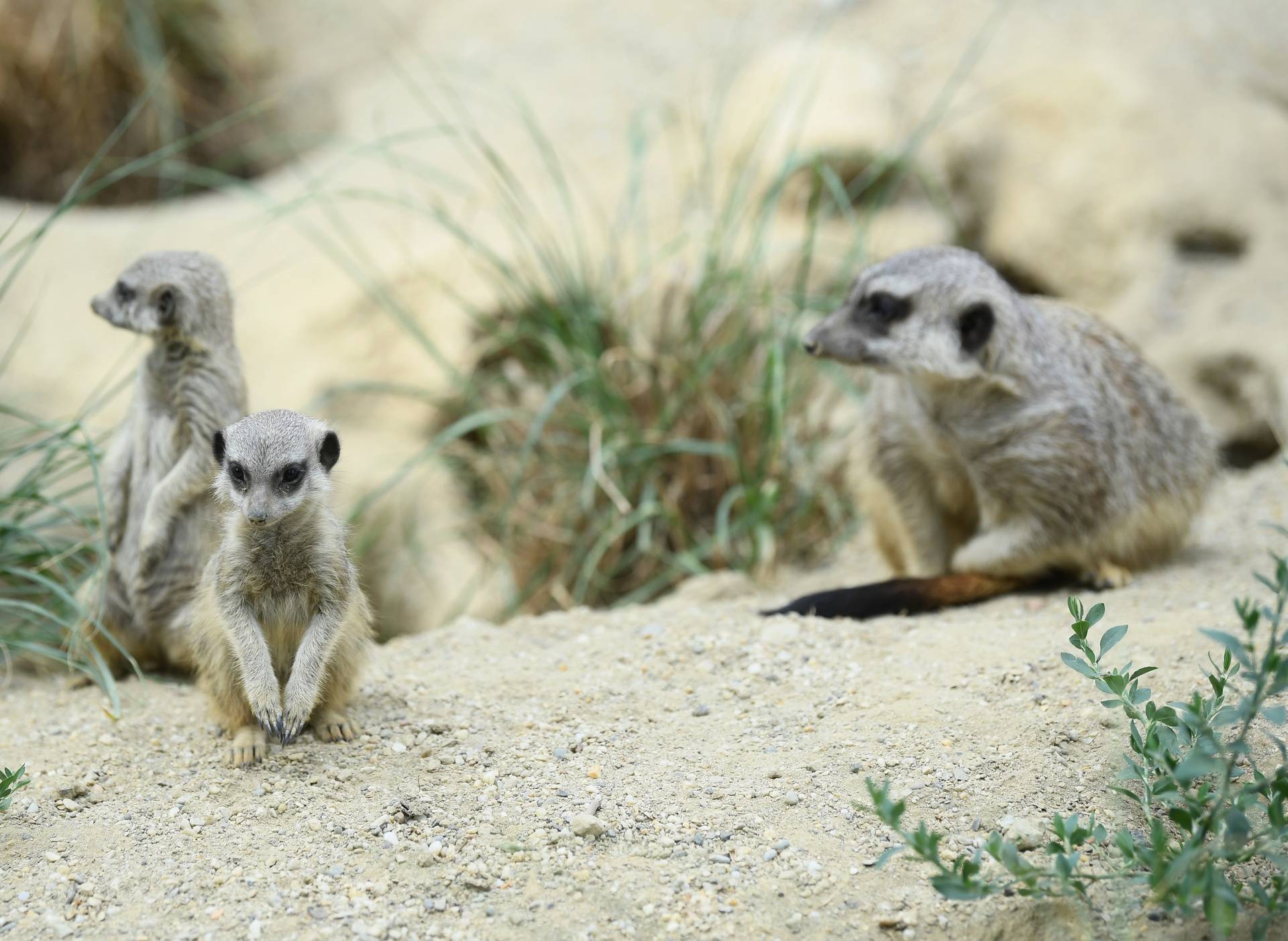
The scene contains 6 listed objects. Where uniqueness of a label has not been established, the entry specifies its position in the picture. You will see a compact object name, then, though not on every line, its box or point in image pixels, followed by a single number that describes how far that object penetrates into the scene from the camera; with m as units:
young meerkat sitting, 4.52
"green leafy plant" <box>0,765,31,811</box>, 4.49
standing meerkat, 4.63
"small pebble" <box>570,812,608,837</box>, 4.49
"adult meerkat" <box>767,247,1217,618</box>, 4.71
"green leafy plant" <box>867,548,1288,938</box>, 4.41
